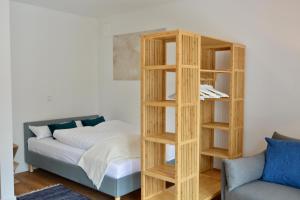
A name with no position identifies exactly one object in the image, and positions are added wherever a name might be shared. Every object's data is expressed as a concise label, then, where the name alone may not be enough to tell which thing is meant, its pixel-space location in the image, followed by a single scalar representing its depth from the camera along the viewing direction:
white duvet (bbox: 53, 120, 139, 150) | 3.55
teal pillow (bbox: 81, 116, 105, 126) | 4.61
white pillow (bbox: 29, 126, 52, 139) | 4.12
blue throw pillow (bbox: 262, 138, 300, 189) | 2.50
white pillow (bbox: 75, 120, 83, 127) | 4.55
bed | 3.01
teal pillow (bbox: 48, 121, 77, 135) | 4.18
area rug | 3.25
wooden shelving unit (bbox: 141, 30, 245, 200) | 2.38
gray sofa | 2.35
